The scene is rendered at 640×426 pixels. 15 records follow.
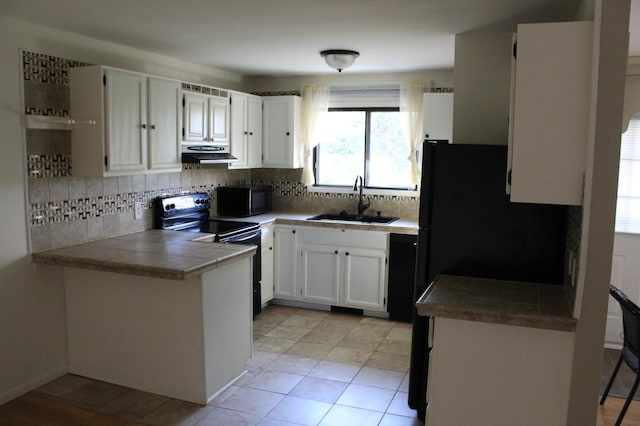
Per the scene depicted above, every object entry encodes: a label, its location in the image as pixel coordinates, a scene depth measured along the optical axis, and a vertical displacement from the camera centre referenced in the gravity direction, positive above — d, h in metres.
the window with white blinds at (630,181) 4.41 -0.09
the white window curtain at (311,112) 5.39 +0.55
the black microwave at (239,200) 5.16 -0.35
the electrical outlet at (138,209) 4.17 -0.37
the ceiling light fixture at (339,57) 4.01 +0.83
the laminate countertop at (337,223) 4.69 -0.52
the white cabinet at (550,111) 2.11 +0.24
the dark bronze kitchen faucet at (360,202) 5.32 -0.36
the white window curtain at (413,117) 5.00 +0.48
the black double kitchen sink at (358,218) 5.13 -0.51
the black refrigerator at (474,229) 2.81 -0.33
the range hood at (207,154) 4.24 +0.09
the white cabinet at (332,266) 4.82 -0.94
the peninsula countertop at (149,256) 3.04 -0.58
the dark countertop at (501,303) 2.24 -0.61
